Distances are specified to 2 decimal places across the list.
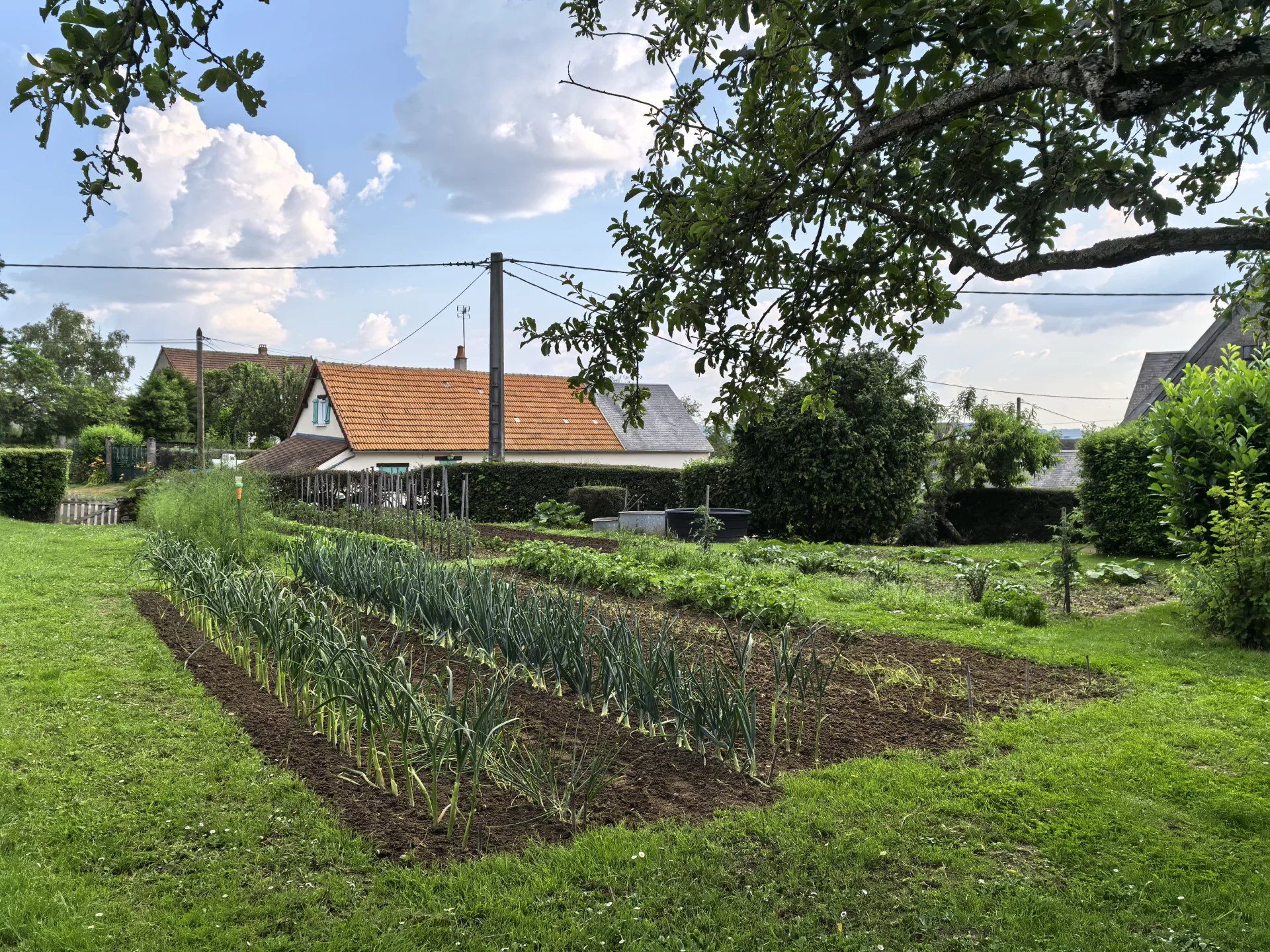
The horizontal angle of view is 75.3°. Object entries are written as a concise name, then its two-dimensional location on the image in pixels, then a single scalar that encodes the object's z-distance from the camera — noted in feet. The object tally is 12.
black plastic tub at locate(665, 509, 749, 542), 49.24
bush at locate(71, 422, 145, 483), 108.88
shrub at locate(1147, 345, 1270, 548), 24.81
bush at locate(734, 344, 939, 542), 53.01
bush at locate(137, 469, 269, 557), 31.76
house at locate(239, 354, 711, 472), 80.59
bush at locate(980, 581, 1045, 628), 25.00
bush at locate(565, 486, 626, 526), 60.08
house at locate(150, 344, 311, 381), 174.81
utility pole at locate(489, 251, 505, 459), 60.03
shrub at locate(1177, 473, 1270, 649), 21.47
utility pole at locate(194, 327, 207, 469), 94.07
